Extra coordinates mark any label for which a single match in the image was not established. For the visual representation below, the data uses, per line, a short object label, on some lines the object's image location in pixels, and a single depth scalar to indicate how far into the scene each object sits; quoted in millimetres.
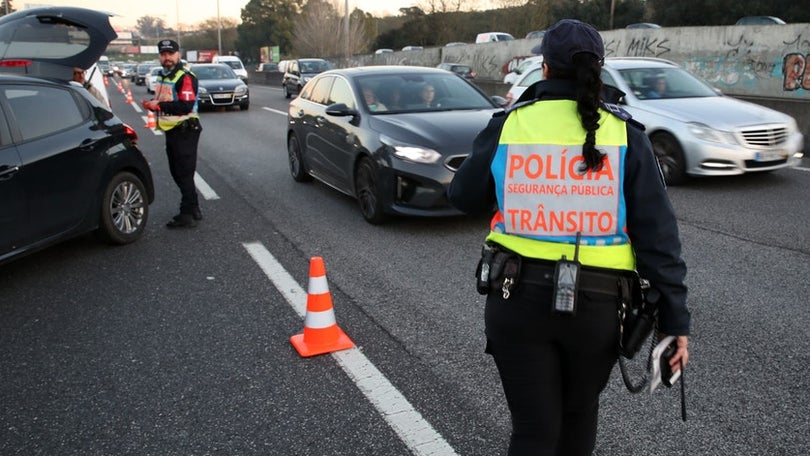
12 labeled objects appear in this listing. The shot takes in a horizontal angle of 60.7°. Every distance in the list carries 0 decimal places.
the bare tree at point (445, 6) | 62750
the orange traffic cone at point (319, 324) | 4113
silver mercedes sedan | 8519
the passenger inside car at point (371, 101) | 7555
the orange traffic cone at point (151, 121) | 17062
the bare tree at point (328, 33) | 63000
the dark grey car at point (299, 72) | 27580
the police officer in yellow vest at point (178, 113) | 6867
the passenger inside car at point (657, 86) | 9609
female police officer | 1954
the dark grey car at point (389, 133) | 6609
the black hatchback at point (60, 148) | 5156
